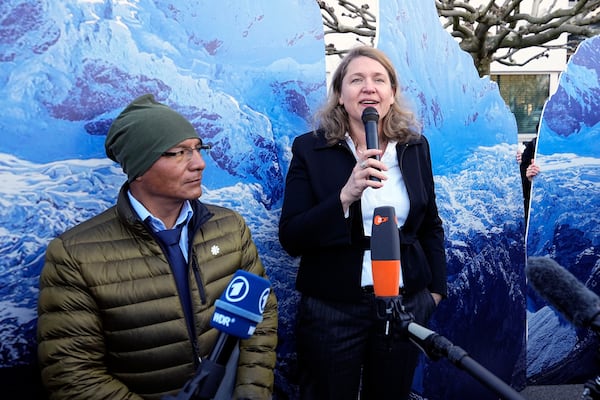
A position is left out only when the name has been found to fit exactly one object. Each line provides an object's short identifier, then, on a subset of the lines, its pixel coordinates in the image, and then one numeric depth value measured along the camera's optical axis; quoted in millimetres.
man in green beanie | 1599
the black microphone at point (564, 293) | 1037
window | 11414
